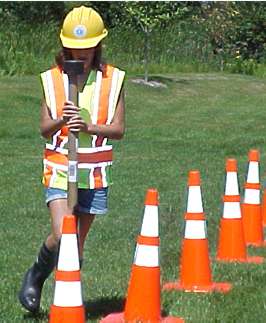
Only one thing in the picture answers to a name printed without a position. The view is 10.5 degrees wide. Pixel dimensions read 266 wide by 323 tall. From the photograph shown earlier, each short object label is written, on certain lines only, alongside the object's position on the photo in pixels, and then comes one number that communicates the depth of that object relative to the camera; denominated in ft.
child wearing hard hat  26.13
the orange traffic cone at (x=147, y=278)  28.21
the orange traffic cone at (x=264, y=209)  46.84
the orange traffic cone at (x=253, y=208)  41.89
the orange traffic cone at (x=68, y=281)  24.52
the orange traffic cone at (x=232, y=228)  37.95
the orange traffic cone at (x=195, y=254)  32.97
